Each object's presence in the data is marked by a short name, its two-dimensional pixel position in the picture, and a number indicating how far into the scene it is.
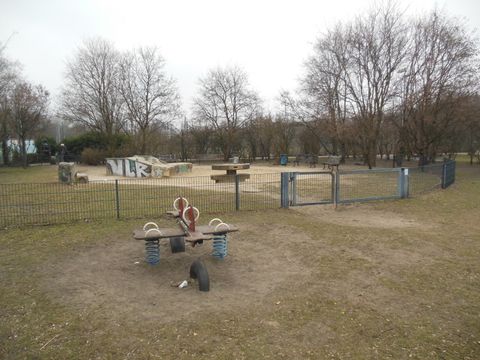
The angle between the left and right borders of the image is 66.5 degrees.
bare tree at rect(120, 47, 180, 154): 37.50
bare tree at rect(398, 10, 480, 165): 23.61
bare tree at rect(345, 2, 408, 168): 25.05
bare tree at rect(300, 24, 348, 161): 29.81
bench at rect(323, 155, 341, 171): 26.50
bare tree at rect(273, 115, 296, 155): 40.12
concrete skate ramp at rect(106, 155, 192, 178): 22.30
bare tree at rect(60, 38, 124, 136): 36.34
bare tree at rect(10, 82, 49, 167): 31.75
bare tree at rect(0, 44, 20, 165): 29.72
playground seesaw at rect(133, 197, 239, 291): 5.56
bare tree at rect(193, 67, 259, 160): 42.78
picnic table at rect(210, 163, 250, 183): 17.66
